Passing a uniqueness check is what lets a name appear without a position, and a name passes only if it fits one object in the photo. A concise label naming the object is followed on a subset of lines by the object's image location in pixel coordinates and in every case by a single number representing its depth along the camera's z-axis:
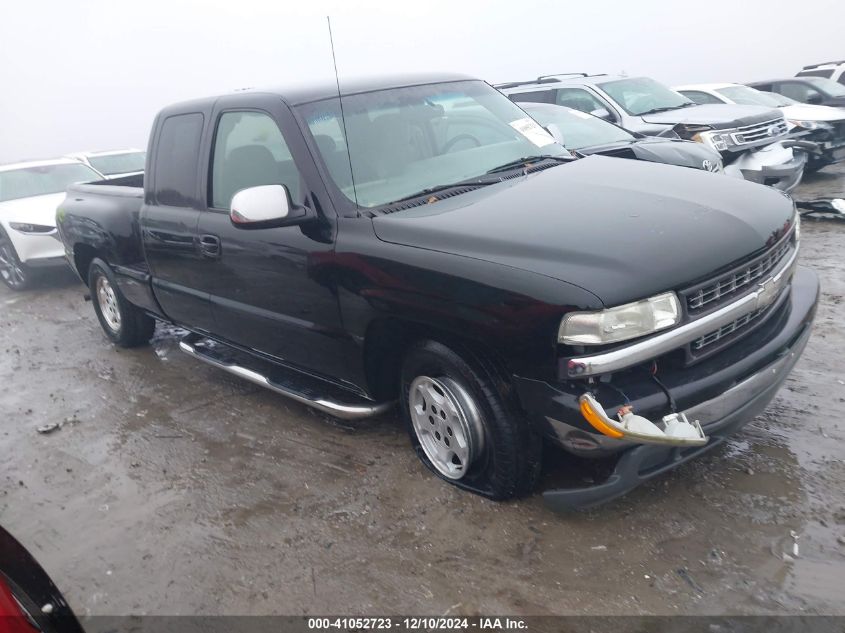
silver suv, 8.59
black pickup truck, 2.61
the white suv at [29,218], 8.40
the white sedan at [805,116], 10.30
